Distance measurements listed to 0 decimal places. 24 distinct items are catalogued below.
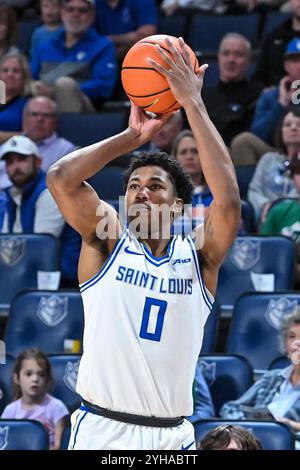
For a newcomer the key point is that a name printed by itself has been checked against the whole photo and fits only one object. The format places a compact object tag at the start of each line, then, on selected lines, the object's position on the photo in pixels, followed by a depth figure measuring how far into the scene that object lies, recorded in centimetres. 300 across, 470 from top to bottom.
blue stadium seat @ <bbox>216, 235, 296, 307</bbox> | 1403
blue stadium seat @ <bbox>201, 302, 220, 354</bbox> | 1332
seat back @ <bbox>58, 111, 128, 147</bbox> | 1699
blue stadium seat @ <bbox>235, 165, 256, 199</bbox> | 1569
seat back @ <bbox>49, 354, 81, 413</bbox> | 1264
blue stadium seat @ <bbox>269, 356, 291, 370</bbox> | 1241
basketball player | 815
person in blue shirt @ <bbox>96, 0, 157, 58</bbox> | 1915
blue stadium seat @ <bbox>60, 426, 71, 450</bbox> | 1159
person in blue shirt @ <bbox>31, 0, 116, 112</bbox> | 1826
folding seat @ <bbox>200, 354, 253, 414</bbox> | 1244
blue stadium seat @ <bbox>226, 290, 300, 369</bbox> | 1322
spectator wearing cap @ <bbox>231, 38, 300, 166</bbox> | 1606
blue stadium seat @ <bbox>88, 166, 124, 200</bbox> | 1585
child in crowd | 1222
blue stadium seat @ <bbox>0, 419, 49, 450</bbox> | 1121
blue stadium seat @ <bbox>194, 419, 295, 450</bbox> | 1089
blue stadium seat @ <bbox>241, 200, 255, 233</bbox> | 1502
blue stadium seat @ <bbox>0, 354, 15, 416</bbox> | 1277
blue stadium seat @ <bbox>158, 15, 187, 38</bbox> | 1960
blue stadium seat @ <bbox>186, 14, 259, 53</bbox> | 1927
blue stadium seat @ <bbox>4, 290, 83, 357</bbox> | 1377
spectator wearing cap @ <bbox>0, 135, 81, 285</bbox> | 1525
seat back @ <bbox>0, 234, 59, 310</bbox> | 1465
